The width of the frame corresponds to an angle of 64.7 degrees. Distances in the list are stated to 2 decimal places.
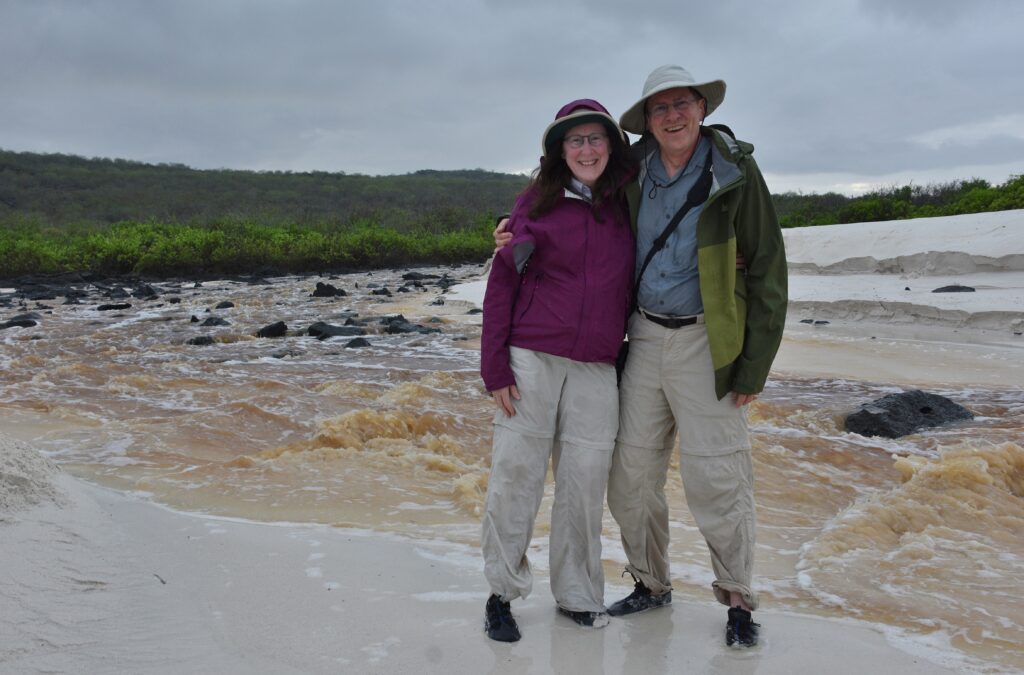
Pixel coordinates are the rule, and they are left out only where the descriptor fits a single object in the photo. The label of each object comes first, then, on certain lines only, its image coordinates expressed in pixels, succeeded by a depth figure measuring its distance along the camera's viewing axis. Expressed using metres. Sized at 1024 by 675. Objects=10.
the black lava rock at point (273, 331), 13.93
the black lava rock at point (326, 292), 22.10
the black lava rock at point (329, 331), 13.80
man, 2.79
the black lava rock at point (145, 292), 22.20
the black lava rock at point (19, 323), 15.35
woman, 2.90
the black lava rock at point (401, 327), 14.45
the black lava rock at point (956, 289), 13.49
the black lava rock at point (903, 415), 7.07
